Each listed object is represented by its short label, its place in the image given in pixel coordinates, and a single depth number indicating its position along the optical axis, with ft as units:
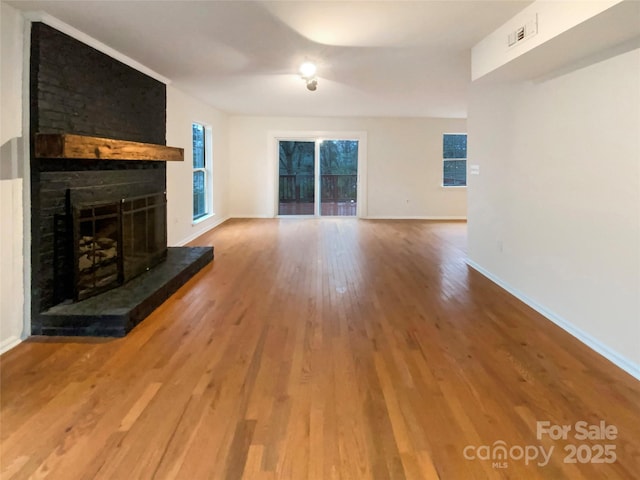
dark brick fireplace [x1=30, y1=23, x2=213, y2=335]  10.17
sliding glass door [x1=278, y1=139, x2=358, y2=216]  32.60
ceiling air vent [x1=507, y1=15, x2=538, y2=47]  9.32
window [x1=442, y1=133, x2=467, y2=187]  32.93
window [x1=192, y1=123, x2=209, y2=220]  24.84
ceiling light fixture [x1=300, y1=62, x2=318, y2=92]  14.39
